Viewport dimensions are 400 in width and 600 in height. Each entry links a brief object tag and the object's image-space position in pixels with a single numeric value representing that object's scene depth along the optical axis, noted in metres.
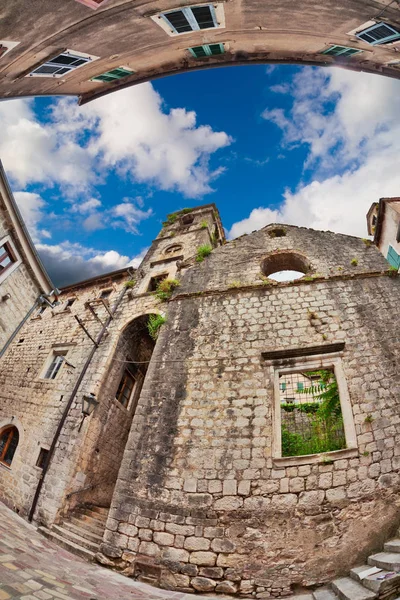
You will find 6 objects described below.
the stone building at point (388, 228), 11.09
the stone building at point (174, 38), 5.07
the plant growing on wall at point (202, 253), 10.22
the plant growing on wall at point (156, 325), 8.72
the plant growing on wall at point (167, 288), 9.60
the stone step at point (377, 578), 3.13
